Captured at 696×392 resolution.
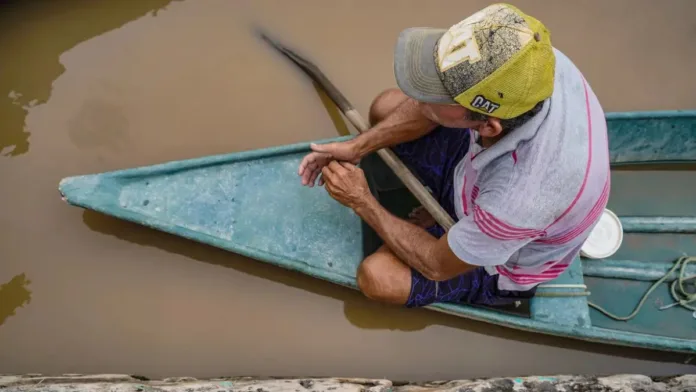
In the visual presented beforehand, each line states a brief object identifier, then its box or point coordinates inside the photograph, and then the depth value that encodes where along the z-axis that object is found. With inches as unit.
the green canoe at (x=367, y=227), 91.7
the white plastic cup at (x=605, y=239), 99.3
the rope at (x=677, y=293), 99.3
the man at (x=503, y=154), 53.6
